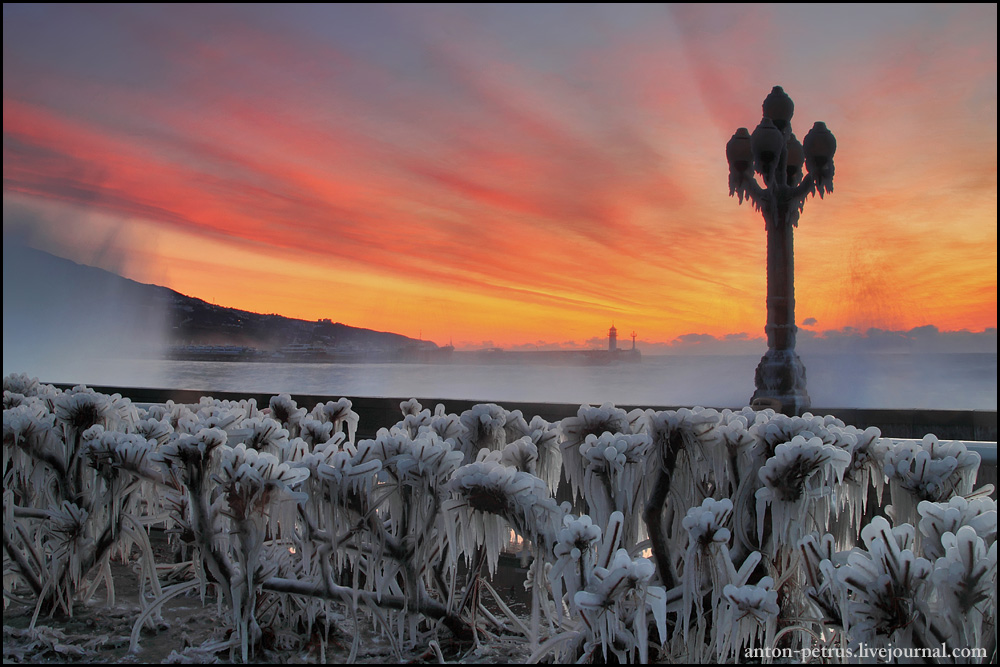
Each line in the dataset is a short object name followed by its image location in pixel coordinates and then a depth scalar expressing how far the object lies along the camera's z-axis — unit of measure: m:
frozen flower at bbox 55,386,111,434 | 2.87
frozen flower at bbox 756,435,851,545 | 2.01
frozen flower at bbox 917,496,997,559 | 1.70
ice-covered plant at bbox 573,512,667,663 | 1.78
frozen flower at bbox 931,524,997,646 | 1.54
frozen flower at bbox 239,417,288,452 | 2.64
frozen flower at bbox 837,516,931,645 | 1.58
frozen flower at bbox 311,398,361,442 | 3.63
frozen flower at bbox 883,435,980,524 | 2.11
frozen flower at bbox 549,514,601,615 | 1.84
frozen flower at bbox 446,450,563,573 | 2.04
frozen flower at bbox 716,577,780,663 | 1.84
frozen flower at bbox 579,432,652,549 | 2.24
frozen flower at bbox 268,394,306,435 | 3.51
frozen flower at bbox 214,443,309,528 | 2.16
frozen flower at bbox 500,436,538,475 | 2.52
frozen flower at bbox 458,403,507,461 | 2.91
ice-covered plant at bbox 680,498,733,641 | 1.92
